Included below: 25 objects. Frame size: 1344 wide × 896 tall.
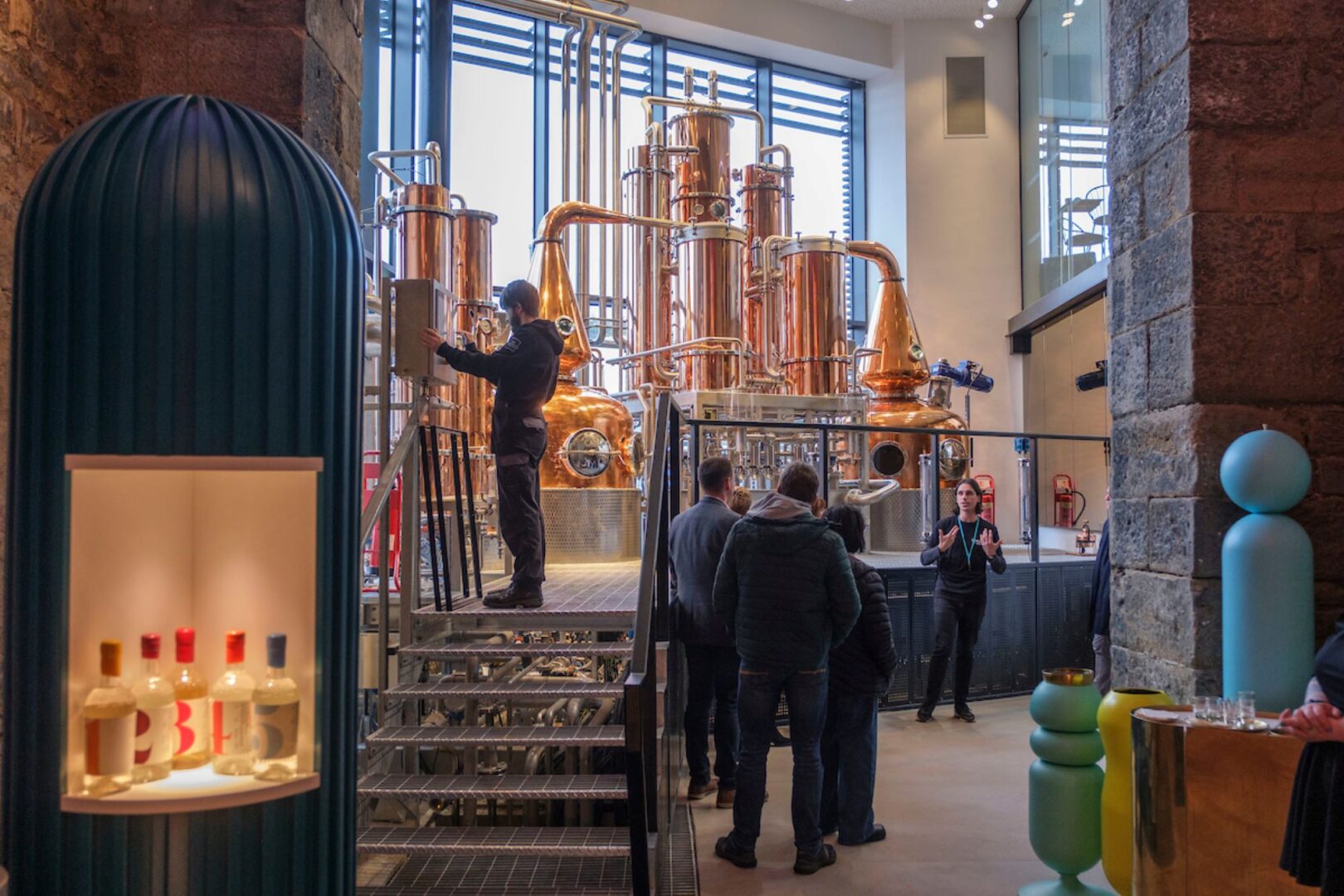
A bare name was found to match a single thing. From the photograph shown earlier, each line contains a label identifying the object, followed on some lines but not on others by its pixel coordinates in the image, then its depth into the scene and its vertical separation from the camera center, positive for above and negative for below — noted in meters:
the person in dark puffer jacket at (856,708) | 4.32 -0.95
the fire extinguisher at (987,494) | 12.07 -0.19
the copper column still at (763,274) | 9.66 +1.95
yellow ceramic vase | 3.15 -0.91
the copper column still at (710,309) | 8.90 +1.40
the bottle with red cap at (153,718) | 2.08 -0.47
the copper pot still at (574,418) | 7.75 +0.43
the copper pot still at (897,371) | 10.51 +1.06
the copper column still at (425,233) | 8.46 +1.93
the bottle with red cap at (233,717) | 2.14 -0.47
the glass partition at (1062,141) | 12.86 +4.28
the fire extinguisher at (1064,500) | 13.17 -0.29
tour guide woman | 6.61 -0.66
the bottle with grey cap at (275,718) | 2.14 -0.48
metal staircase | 3.76 -1.13
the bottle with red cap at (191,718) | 2.17 -0.49
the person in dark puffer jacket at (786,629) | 4.08 -0.58
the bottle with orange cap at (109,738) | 2.04 -0.49
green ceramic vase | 3.39 -0.95
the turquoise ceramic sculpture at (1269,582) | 2.90 -0.29
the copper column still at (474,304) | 8.32 +1.38
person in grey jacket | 4.88 -0.62
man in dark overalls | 4.61 +0.26
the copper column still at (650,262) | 9.62 +1.94
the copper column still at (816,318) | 9.59 +1.43
